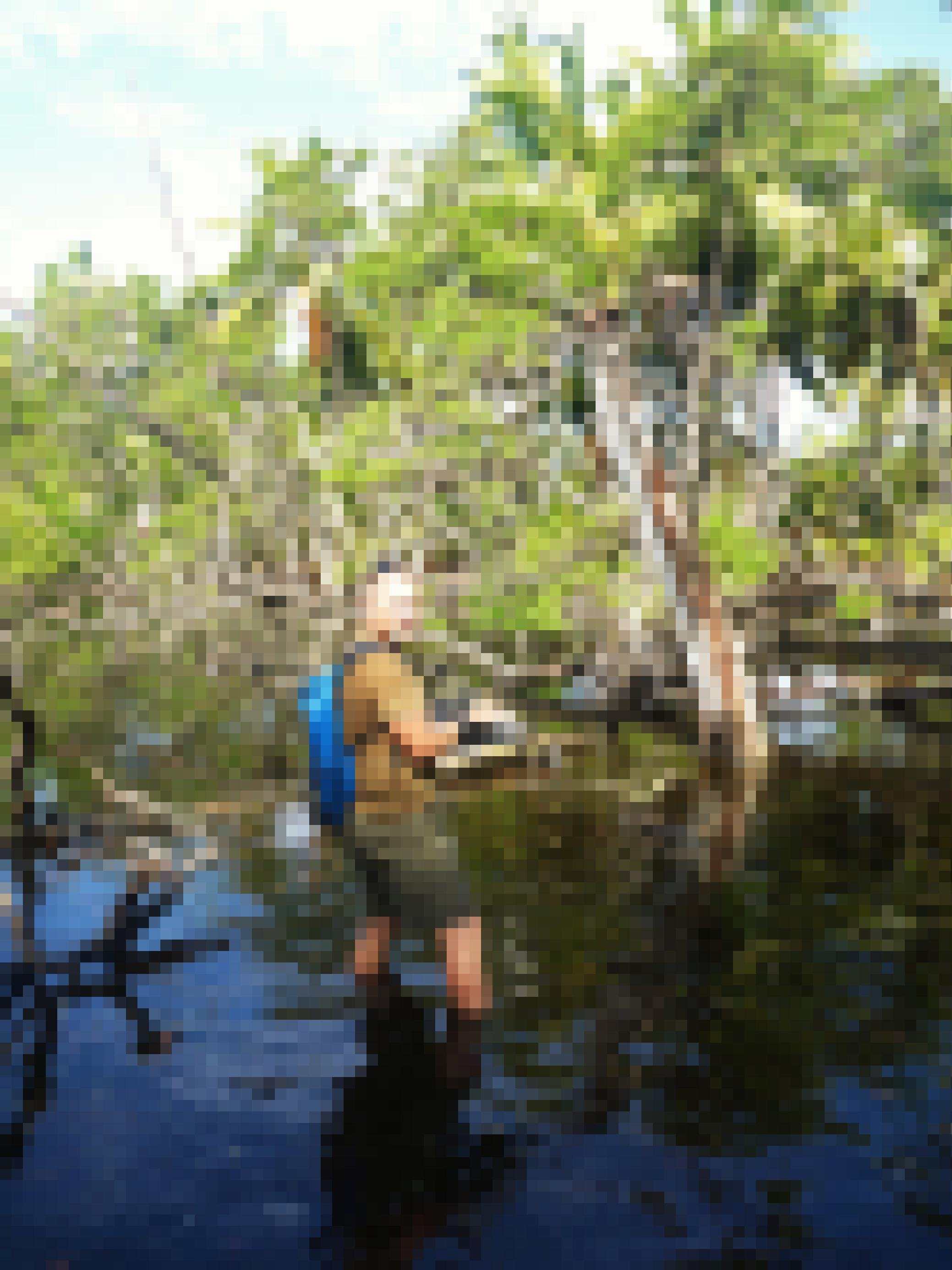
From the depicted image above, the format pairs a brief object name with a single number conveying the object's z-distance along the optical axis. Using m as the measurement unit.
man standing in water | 4.25
